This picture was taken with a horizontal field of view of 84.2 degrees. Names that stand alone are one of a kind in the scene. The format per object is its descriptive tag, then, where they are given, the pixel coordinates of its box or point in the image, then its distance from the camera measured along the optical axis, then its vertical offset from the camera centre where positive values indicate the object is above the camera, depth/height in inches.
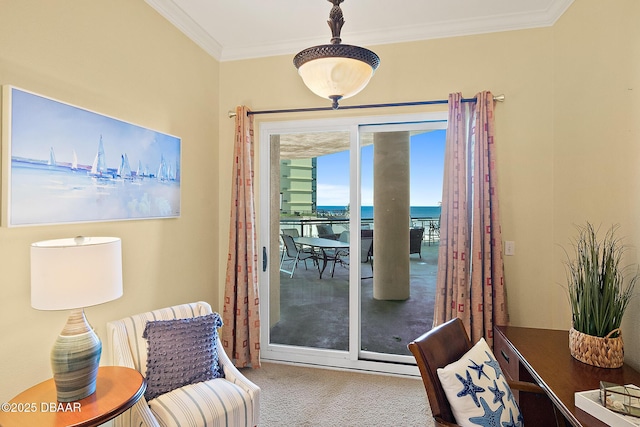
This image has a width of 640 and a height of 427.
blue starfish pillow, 58.4 -30.8
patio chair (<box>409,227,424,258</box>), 124.1 -9.3
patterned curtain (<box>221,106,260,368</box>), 121.7 -17.8
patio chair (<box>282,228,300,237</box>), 135.9 -7.4
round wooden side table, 55.0 -32.4
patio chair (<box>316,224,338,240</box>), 130.2 -7.0
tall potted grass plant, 65.9 -18.0
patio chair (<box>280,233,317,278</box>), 135.7 -15.9
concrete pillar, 123.4 -0.9
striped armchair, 68.6 -38.9
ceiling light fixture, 60.1 +25.8
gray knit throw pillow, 76.3 -32.0
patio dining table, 129.2 -11.6
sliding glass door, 122.8 -8.6
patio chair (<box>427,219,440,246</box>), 119.9 -5.8
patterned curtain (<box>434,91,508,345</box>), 104.2 -2.7
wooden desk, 56.4 -28.8
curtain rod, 107.6 +35.5
